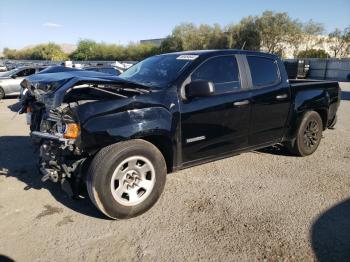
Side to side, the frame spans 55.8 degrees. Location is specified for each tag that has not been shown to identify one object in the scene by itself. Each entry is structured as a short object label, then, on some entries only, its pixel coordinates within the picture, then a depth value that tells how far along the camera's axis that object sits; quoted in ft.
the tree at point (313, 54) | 152.09
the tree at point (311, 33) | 164.76
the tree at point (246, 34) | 168.66
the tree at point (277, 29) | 163.22
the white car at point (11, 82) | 49.26
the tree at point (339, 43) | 157.94
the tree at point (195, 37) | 184.34
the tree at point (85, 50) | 256.32
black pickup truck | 11.34
